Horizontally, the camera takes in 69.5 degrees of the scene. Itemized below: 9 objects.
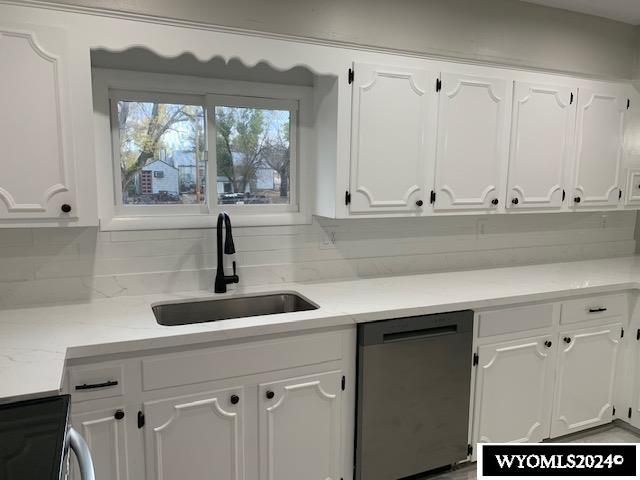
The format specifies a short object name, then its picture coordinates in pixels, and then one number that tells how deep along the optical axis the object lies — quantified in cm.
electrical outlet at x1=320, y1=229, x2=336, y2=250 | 255
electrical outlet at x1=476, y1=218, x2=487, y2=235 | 292
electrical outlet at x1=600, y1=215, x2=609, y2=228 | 335
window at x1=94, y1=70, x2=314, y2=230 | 216
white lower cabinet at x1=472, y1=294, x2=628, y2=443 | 227
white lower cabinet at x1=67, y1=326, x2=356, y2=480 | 163
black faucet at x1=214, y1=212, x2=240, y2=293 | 215
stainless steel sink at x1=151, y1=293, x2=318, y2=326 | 216
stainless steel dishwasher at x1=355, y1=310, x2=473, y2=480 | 199
